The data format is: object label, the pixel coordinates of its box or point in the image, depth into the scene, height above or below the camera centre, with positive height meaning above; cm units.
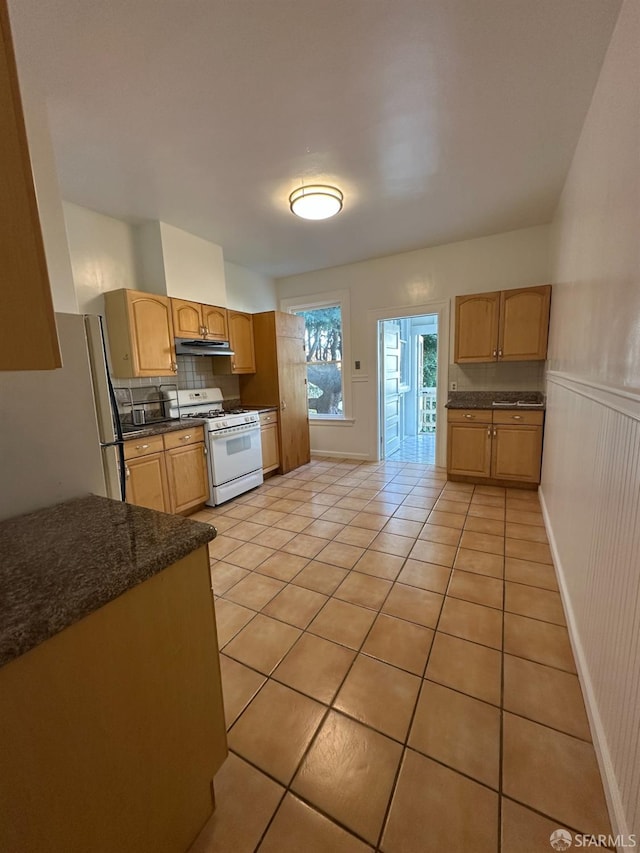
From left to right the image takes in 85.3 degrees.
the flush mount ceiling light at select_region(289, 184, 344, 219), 271 +131
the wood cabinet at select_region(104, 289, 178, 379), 304 +39
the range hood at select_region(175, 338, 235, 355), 354 +27
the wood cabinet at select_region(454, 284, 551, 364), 353 +40
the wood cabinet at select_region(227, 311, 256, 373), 415 +37
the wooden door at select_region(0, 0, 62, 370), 65 +24
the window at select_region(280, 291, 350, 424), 507 +26
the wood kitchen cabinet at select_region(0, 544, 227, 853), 63 -75
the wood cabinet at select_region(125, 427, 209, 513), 283 -85
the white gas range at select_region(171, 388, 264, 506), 350 -74
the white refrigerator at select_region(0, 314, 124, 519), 119 -19
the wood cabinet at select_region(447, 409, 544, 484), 353 -86
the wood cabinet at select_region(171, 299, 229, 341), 344 +55
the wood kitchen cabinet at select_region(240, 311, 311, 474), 438 -11
